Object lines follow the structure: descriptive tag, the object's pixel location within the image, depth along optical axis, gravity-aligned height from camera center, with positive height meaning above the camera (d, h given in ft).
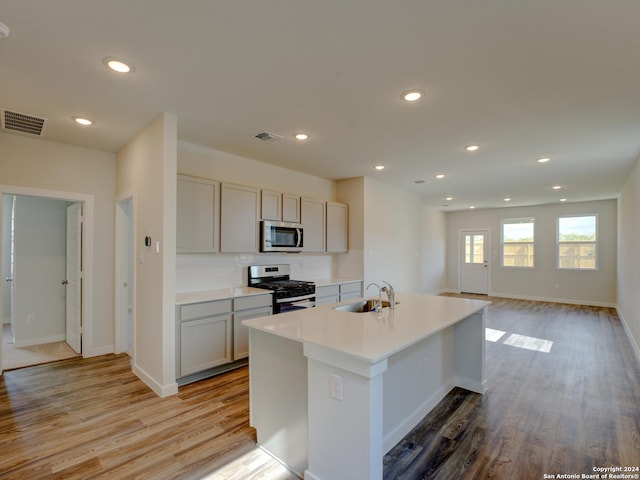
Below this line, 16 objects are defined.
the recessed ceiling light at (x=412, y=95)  8.27 +3.79
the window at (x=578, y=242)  25.93 -0.10
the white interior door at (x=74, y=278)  13.34 -1.55
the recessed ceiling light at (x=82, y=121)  9.93 +3.76
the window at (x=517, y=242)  28.73 -0.10
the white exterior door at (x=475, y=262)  30.96 -2.05
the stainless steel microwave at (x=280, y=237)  13.83 +0.20
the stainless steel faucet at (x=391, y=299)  9.10 -1.63
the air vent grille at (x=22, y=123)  9.63 +3.72
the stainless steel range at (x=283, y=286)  13.17 -1.93
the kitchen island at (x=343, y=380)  5.35 -2.86
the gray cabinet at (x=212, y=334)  10.38 -3.17
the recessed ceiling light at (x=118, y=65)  6.86 +3.82
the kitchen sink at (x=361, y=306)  9.84 -2.02
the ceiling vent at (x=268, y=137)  11.35 +3.74
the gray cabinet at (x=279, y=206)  14.03 +1.59
